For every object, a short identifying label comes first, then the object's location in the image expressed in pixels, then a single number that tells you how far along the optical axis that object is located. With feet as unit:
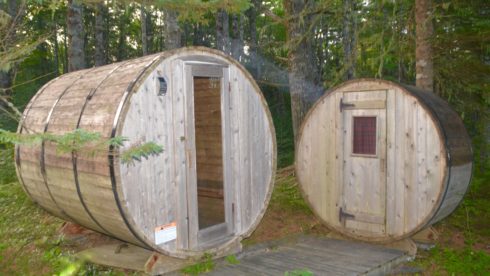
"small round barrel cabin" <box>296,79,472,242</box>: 19.11
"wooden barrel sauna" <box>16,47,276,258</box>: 15.38
